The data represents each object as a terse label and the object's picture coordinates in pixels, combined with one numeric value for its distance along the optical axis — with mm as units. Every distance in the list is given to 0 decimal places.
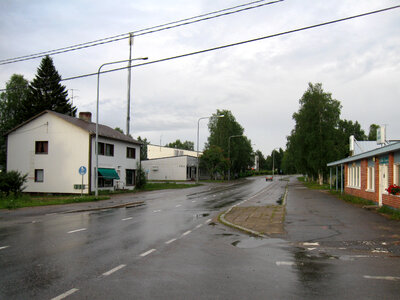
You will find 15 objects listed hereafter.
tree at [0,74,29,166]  54281
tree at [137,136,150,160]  88588
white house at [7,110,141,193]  31781
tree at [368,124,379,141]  98419
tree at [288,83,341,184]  48969
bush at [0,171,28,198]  25422
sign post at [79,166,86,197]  24142
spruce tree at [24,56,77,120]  51000
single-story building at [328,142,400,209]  16641
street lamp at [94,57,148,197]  25992
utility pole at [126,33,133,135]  42500
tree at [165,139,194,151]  150988
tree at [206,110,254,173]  79000
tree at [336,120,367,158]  95875
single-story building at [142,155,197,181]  64250
